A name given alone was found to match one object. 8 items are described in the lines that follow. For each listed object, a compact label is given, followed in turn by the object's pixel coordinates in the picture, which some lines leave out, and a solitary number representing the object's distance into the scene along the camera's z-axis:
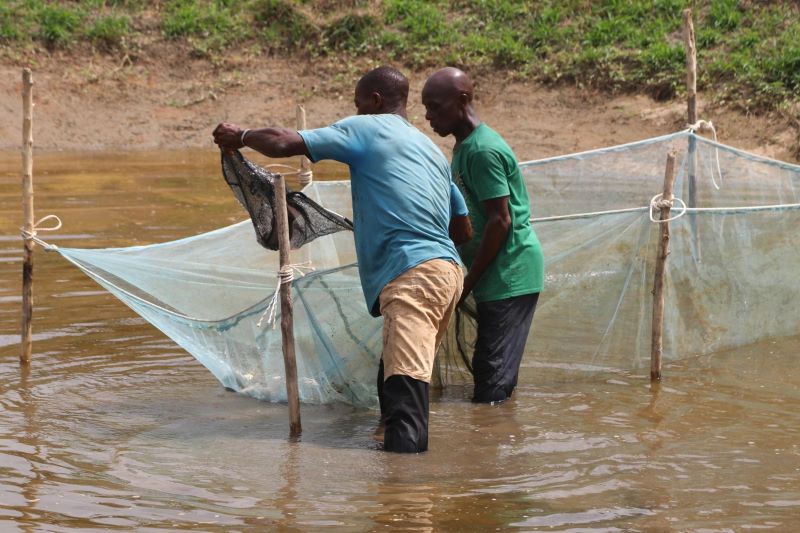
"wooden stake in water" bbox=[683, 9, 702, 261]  12.84
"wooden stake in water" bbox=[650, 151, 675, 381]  10.93
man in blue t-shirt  8.34
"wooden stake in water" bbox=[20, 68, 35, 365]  10.72
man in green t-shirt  9.43
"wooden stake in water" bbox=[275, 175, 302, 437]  8.86
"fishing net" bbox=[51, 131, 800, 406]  9.90
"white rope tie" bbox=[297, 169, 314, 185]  10.84
